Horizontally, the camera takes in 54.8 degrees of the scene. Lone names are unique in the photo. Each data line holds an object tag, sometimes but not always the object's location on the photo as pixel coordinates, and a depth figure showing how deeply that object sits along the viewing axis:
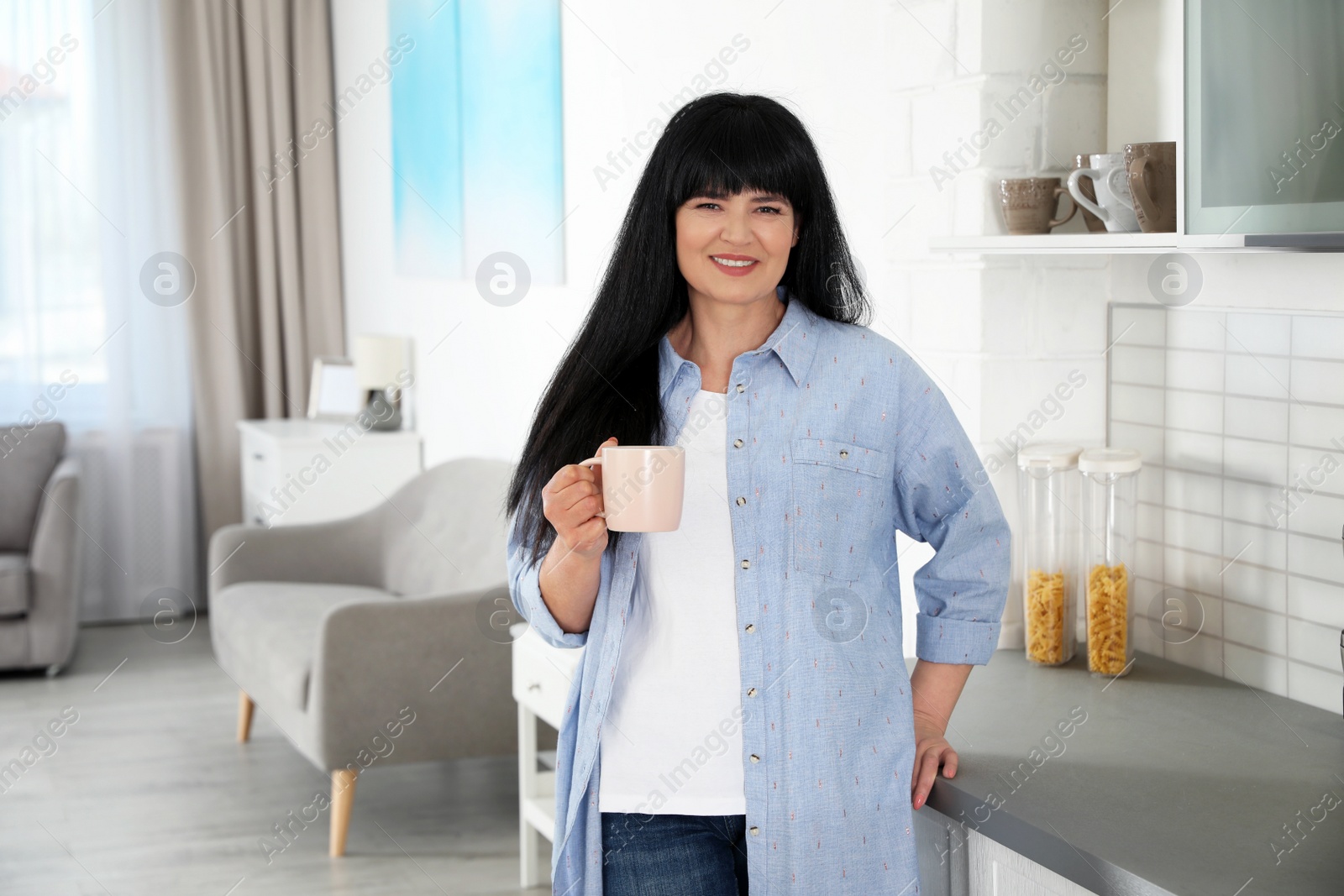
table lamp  4.64
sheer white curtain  5.11
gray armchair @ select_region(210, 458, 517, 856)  2.94
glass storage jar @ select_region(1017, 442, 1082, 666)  1.83
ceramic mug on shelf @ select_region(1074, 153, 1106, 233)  1.72
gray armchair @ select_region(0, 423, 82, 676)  4.37
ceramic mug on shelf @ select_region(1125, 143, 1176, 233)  1.58
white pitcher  1.65
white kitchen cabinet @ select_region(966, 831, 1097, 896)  1.28
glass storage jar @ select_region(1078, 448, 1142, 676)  1.78
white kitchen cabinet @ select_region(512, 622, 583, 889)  2.53
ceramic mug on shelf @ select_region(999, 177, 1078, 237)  1.76
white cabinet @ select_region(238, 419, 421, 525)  4.46
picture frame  4.99
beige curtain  5.29
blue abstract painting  3.57
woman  1.28
